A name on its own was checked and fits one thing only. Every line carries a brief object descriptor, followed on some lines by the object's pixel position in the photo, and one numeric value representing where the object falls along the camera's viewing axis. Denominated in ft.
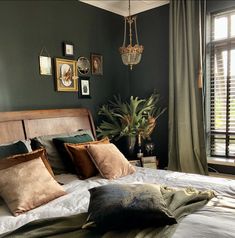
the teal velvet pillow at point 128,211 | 3.92
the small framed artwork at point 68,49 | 9.75
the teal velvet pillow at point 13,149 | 6.36
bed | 3.90
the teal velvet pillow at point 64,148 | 7.78
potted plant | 10.32
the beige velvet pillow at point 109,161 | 7.21
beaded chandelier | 9.64
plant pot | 10.51
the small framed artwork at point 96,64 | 10.90
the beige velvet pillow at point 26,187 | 5.17
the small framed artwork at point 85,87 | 10.50
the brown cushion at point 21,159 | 5.71
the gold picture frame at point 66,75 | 9.53
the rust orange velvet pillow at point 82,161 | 7.33
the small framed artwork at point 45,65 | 8.99
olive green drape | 9.77
